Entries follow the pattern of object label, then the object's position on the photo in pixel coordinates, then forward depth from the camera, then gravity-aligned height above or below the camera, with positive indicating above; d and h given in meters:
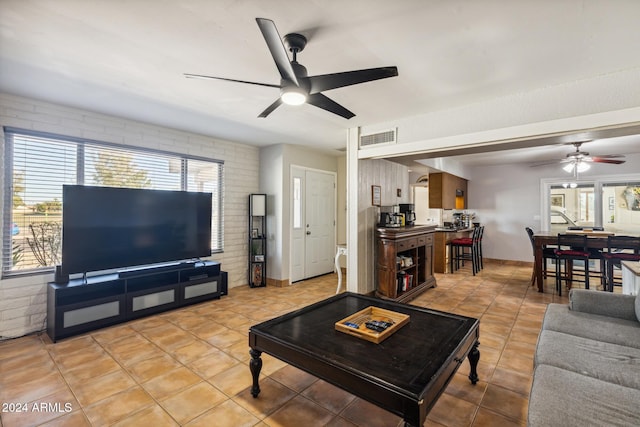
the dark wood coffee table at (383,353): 1.48 -0.82
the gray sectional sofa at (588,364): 1.32 -0.85
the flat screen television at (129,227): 3.30 -0.15
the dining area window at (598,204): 6.20 +0.23
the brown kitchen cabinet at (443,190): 6.63 +0.56
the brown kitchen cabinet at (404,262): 4.20 -0.72
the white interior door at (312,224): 5.61 -0.17
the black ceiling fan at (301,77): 1.84 +0.90
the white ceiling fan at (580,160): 5.06 +0.95
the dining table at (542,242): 4.57 -0.44
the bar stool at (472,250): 6.26 -0.78
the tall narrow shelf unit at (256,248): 5.23 -0.58
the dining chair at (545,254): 4.96 -0.65
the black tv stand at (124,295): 3.12 -0.95
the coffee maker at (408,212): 5.04 +0.05
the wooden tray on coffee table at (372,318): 1.96 -0.78
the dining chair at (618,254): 4.17 -0.56
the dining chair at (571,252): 4.59 -0.59
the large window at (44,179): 3.19 +0.43
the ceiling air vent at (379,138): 4.00 +1.05
